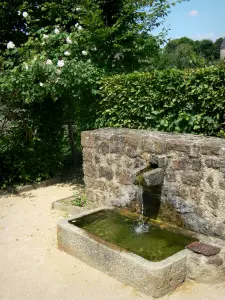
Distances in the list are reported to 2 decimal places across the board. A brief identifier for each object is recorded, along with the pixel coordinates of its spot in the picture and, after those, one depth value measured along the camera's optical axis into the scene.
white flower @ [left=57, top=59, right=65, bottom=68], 5.49
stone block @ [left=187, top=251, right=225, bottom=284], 3.28
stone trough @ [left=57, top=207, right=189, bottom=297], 3.14
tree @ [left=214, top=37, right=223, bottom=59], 59.00
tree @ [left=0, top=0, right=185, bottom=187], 5.88
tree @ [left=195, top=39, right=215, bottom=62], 60.64
